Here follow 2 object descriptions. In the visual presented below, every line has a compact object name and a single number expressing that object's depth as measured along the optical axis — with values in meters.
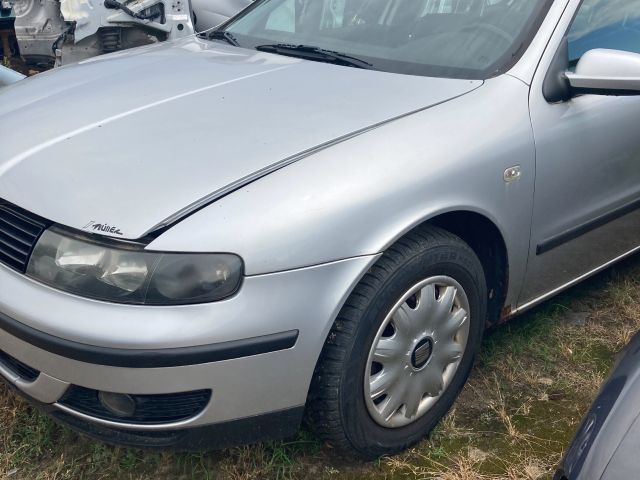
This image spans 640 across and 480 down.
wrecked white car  5.20
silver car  1.63
